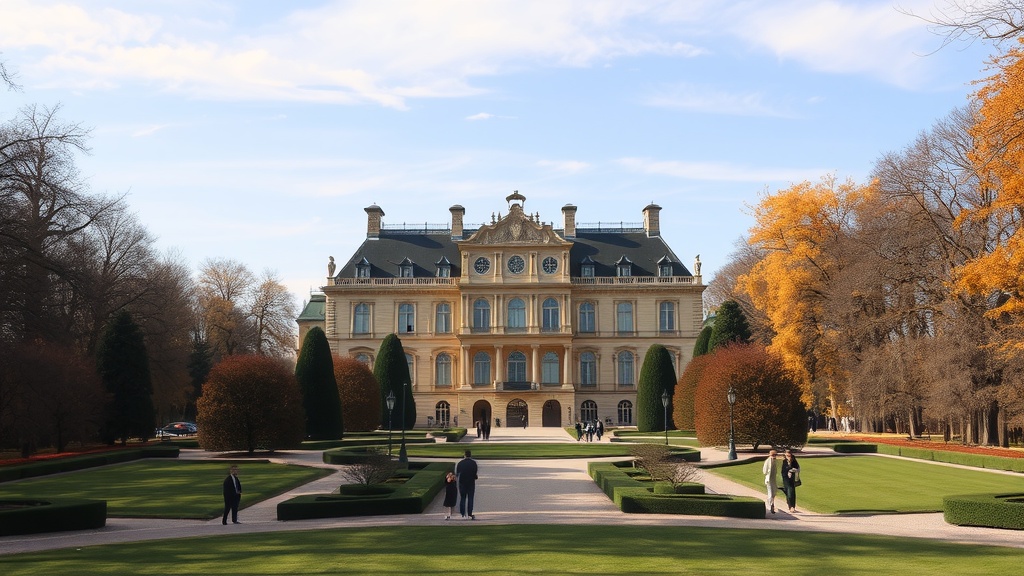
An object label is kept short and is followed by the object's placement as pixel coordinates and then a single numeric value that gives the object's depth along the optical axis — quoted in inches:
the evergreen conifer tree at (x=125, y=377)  1664.6
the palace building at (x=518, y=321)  2513.5
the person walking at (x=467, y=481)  674.8
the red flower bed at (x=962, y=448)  1169.0
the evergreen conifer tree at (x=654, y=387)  1995.9
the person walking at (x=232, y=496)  663.1
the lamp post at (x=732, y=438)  1237.6
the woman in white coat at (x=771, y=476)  721.6
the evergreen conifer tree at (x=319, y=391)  1633.9
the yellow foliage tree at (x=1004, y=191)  729.3
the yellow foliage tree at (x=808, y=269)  1728.6
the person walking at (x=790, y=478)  730.2
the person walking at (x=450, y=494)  675.4
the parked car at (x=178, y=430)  2304.4
